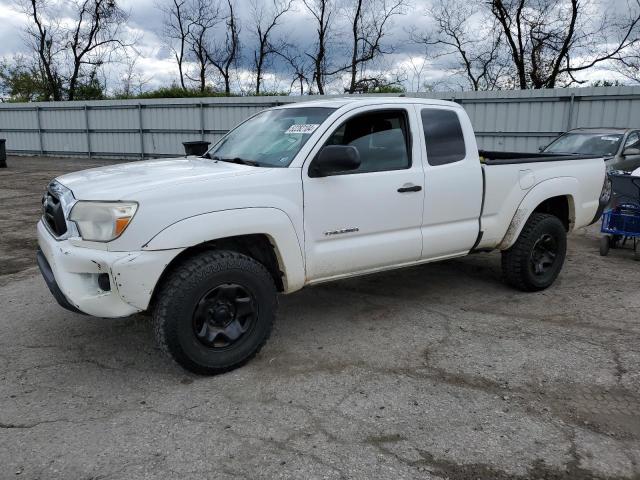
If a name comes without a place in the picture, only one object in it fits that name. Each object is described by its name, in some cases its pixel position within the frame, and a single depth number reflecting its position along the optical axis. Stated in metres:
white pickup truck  3.36
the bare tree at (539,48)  23.45
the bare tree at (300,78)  29.77
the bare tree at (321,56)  29.47
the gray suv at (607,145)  9.58
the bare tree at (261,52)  31.84
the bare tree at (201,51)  33.12
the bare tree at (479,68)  27.15
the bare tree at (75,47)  30.97
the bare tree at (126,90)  31.68
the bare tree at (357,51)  28.92
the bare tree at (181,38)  33.12
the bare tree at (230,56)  32.78
